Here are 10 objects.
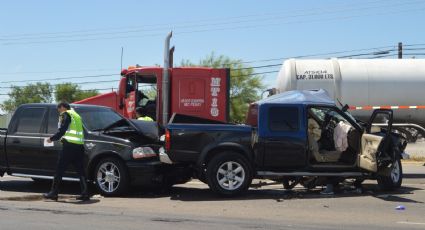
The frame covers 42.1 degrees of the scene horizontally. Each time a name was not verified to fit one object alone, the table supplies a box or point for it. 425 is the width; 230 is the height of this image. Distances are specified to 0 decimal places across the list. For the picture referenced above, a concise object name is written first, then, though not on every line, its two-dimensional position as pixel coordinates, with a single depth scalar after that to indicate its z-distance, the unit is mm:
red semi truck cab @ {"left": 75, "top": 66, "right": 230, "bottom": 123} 13602
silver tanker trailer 14664
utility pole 42375
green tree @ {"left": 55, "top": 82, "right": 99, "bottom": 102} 74188
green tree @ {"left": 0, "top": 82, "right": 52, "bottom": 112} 83381
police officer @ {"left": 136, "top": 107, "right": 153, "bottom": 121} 13644
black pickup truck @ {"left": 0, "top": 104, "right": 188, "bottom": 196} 9648
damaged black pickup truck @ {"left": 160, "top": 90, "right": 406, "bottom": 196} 9492
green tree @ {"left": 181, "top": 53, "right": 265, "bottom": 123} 47562
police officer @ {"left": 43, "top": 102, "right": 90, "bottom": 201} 9383
